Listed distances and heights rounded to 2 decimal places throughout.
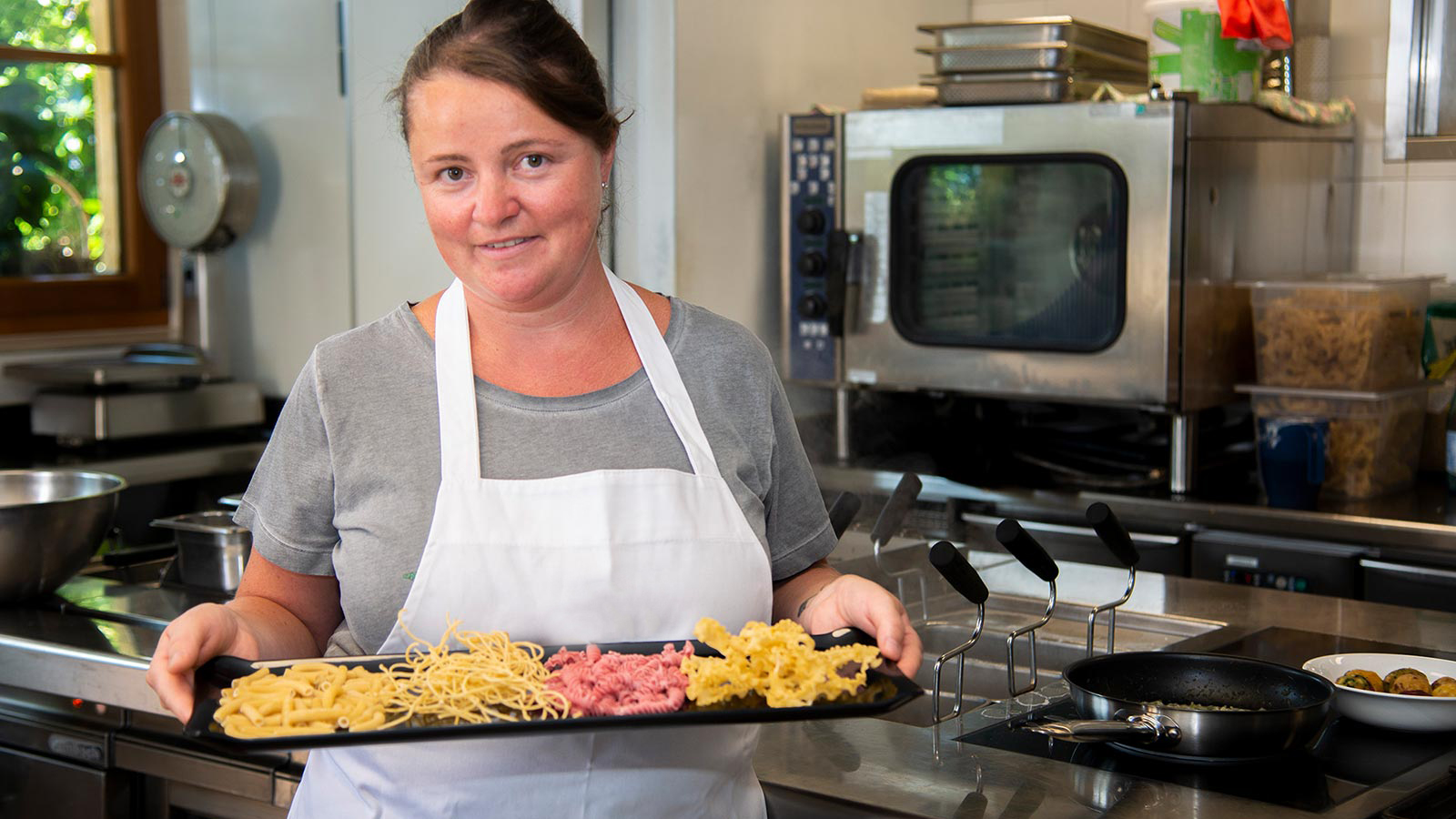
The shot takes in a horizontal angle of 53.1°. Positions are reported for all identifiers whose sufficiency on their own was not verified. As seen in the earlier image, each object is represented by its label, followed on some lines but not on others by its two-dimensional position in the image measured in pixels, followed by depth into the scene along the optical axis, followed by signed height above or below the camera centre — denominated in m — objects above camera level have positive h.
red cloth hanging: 2.93 +0.54
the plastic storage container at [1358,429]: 2.90 -0.28
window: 3.72 +0.31
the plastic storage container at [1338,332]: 2.89 -0.09
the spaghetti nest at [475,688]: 1.16 -0.33
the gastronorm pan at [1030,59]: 2.98 +0.48
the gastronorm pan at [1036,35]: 2.99 +0.53
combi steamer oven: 2.90 +0.10
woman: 1.30 -0.18
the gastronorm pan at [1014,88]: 3.00 +0.42
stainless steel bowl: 1.98 -0.35
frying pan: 1.39 -0.42
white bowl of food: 1.49 -0.42
